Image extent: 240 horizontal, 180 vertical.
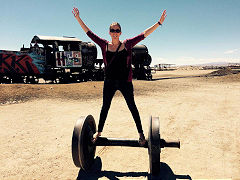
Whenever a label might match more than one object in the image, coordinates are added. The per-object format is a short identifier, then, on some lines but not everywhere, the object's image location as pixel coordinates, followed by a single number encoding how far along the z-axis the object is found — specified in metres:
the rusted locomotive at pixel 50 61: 15.64
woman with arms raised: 2.69
